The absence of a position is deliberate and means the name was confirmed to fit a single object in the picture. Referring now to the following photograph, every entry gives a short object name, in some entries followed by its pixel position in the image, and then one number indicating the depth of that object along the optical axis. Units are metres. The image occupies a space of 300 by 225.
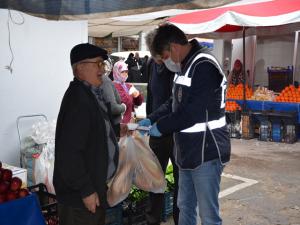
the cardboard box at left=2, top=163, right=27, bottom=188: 3.36
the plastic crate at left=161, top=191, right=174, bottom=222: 3.94
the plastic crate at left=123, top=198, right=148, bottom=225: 3.60
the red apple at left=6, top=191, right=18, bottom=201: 2.49
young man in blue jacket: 2.48
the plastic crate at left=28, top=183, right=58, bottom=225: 3.12
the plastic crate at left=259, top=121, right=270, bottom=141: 8.44
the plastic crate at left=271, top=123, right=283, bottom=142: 8.34
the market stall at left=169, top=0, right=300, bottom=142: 6.52
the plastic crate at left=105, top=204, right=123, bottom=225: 3.45
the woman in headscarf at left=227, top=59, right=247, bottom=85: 10.32
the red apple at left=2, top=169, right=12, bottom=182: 2.65
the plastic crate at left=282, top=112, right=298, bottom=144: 8.13
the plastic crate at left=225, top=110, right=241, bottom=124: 8.80
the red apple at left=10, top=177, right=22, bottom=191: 2.58
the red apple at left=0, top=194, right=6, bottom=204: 2.44
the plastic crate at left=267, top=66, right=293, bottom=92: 10.23
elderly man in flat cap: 2.09
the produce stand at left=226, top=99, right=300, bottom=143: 8.19
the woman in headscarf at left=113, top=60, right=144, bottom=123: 4.81
